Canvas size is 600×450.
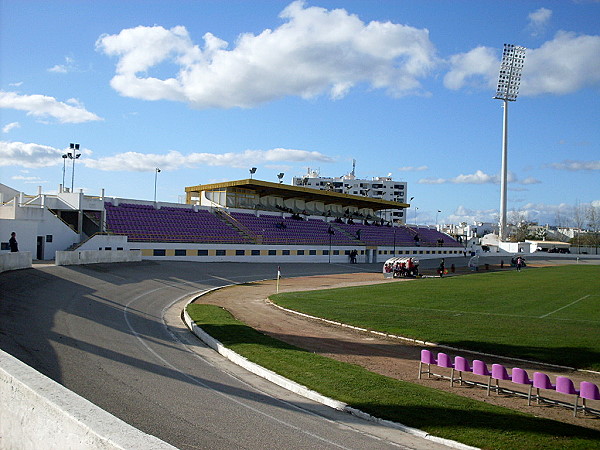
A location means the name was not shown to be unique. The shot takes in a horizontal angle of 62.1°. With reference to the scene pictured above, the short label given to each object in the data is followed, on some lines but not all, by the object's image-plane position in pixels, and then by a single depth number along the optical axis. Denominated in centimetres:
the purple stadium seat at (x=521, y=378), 1243
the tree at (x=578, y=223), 14185
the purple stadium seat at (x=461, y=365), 1368
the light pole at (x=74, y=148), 5403
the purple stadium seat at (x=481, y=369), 1337
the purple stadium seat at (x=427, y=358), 1447
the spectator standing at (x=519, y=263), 6543
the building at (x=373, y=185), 15975
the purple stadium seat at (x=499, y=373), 1283
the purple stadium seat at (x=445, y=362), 1398
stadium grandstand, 4021
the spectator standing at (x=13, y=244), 3172
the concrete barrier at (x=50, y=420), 459
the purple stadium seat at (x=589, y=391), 1109
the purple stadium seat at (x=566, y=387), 1142
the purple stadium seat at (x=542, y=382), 1199
